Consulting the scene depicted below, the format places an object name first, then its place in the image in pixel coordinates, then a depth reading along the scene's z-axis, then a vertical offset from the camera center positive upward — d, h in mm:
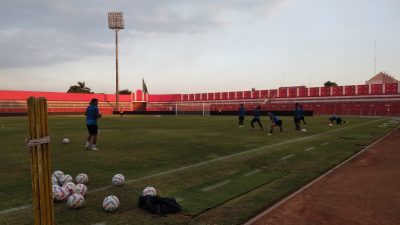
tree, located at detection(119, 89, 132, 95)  140000 +2053
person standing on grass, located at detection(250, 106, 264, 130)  25259 -1353
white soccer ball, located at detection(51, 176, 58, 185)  7747 -1853
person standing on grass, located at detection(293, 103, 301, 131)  24845 -1417
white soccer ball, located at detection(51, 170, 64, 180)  8266 -1833
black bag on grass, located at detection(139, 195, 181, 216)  6406 -1989
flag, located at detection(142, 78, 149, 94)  91738 +2169
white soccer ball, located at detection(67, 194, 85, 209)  6484 -1915
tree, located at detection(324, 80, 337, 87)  140600 +5144
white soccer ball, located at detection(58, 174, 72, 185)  8133 -1903
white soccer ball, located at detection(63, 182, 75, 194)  7119 -1826
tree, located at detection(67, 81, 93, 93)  125938 +2923
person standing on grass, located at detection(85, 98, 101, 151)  14641 -943
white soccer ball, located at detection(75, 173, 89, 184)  8305 -1934
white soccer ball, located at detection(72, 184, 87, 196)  7090 -1870
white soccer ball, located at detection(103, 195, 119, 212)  6394 -1944
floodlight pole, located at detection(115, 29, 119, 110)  65250 +6286
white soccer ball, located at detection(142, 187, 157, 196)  7073 -1903
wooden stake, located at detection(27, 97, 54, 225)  4130 -771
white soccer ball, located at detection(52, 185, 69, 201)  6874 -1884
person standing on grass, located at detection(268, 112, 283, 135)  22047 -1610
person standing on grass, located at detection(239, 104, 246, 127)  29031 -1466
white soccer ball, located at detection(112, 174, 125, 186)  8281 -1959
